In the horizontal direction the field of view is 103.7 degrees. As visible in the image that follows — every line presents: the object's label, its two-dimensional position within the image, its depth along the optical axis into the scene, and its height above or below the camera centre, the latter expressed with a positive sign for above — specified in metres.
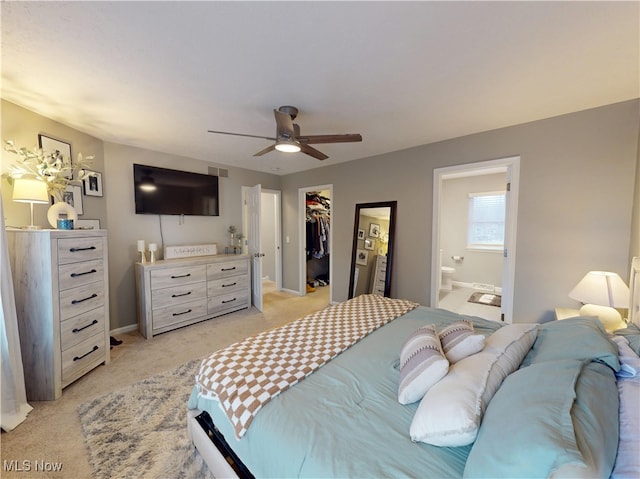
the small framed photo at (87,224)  2.76 +0.01
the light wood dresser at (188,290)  3.06 -0.89
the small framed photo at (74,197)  2.61 +0.29
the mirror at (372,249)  3.62 -0.35
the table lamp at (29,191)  1.91 +0.26
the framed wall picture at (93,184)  2.83 +0.47
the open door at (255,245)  3.99 -0.33
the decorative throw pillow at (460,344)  1.21 -0.59
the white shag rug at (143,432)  1.41 -1.36
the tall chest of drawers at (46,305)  1.95 -0.64
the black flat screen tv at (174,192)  3.33 +0.47
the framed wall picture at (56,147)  2.34 +0.75
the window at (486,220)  4.96 +0.12
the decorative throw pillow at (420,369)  1.05 -0.62
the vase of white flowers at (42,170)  2.00 +0.44
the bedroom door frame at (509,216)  2.65 +0.11
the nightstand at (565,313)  2.18 -0.77
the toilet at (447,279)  5.26 -1.13
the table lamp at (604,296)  1.81 -0.51
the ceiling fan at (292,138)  1.90 +0.72
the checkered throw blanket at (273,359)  1.12 -0.73
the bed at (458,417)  0.67 -0.64
